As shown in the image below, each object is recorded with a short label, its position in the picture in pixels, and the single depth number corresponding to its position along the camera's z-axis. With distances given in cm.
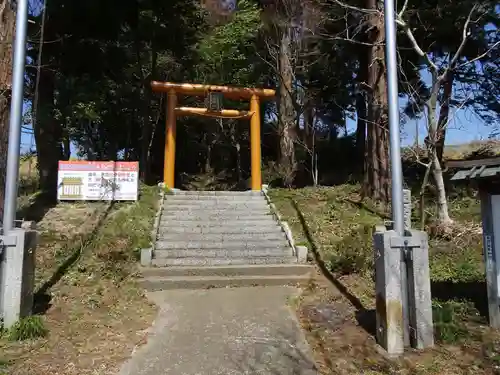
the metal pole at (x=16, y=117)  495
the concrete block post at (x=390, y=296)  451
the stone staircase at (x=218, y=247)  743
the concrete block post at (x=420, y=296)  454
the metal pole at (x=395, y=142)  467
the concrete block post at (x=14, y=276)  484
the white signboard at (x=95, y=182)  1098
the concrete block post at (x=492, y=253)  506
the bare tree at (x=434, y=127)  914
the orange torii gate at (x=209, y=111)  1358
